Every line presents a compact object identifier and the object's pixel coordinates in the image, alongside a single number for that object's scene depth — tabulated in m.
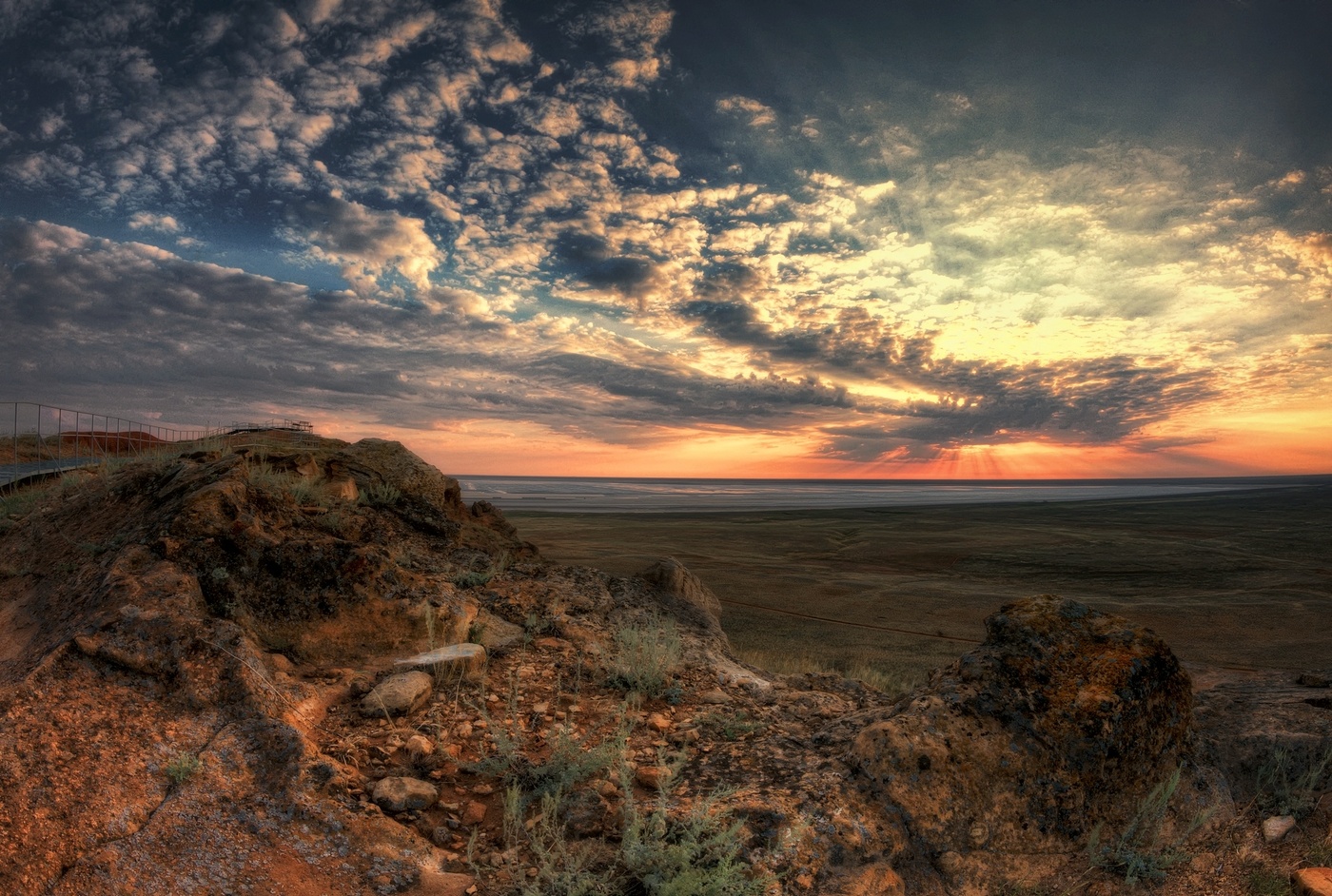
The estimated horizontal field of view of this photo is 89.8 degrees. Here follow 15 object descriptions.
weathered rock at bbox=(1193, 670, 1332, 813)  3.98
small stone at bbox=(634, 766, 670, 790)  3.54
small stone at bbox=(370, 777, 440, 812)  3.35
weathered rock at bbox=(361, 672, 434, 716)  4.20
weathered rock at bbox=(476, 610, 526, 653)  5.56
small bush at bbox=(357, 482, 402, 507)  8.12
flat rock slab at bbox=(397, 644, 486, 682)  4.79
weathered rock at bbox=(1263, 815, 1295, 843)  3.54
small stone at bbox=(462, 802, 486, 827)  3.35
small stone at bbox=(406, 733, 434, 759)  3.77
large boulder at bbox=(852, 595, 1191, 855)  3.44
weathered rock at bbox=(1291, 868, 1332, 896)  2.99
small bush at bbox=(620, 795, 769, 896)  2.72
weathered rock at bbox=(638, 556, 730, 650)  8.48
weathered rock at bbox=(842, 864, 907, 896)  2.95
